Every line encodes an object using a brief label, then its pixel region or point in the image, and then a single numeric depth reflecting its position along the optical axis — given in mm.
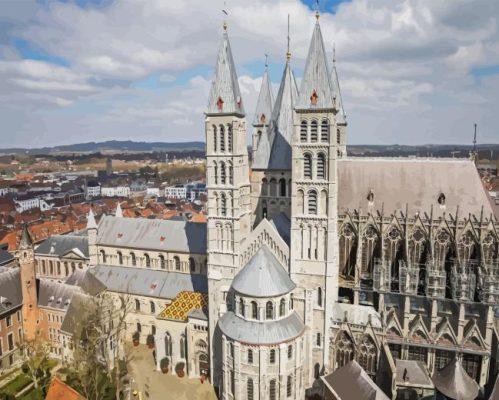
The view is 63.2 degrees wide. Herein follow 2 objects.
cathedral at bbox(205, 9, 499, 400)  43750
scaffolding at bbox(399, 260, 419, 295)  47184
